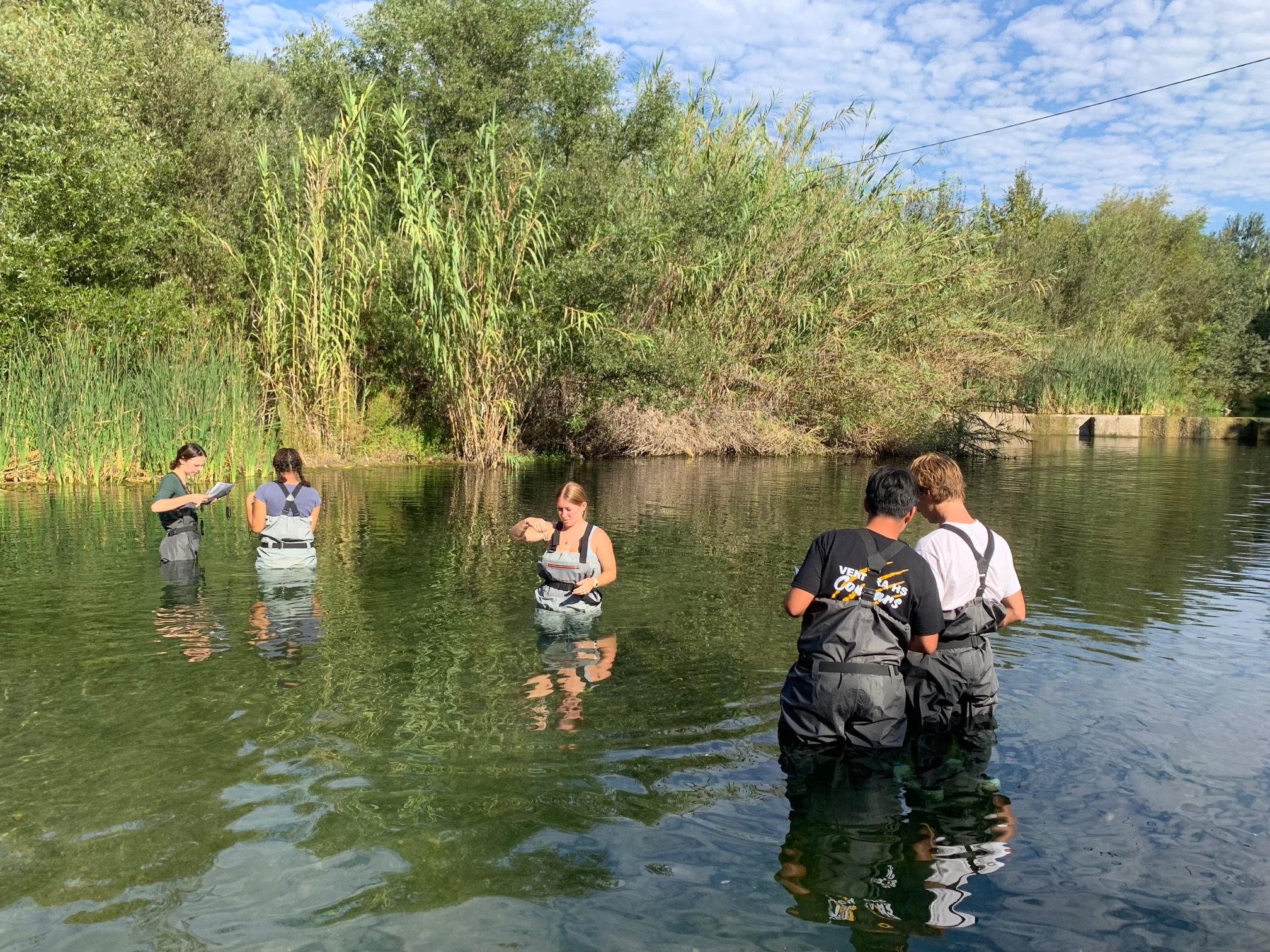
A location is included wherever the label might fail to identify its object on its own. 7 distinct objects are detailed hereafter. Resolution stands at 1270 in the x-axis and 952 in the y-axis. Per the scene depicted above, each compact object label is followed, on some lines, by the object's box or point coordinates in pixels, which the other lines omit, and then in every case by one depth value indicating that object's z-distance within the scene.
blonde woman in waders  7.49
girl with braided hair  9.13
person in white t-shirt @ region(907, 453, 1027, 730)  5.14
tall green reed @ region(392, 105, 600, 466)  20.78
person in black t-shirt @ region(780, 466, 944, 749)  4.65
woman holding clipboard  9.22
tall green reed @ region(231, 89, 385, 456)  20.92
